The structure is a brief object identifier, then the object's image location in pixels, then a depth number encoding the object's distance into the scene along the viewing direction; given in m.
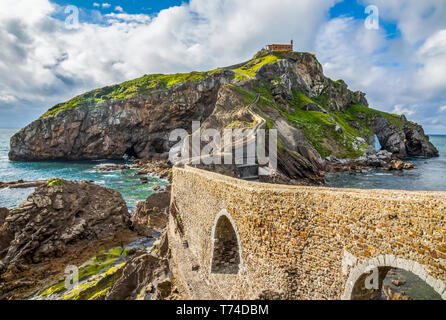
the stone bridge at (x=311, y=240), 5.58
